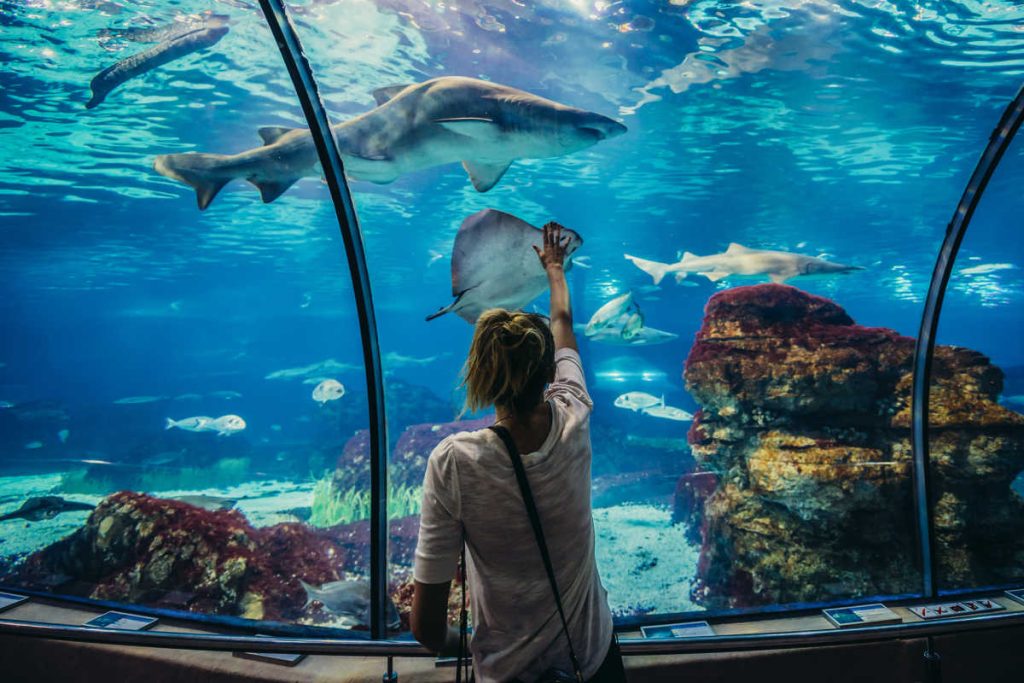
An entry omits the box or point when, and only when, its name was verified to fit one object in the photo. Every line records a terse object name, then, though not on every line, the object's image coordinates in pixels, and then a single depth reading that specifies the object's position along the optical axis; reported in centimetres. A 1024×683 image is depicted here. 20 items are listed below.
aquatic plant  1088
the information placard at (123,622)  260
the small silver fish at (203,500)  720
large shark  327
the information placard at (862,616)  269
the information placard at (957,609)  270
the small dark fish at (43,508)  659
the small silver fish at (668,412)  1392
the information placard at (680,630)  265
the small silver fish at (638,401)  1402
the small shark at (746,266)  873
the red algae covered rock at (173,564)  385
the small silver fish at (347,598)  355
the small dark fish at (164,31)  784
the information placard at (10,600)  296
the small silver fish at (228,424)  1570
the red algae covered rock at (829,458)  414
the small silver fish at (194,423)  1513
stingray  279
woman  132
